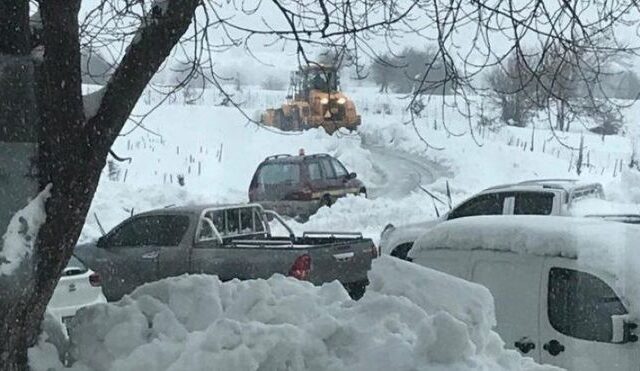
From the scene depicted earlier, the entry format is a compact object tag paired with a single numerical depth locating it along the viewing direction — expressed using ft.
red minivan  66.13
